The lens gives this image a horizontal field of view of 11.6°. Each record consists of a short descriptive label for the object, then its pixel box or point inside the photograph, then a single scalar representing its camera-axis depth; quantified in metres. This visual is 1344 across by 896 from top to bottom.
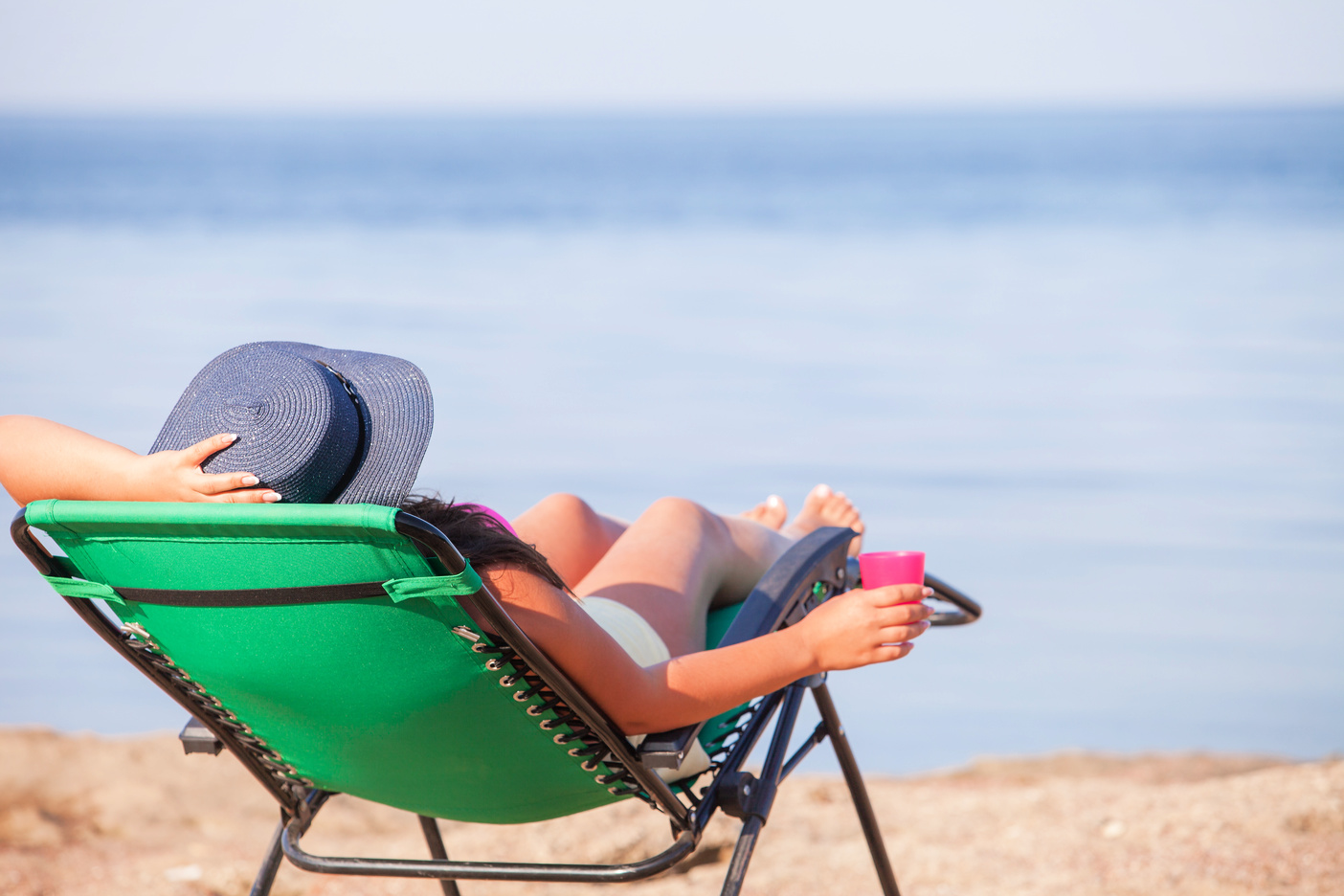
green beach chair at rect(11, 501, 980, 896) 7.58
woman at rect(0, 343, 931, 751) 7.65
